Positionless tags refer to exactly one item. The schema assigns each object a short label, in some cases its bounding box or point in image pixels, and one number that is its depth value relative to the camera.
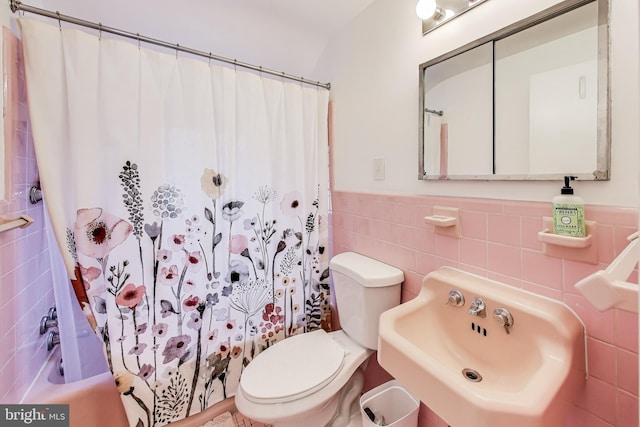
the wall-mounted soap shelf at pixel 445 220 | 1.02
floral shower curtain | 1.05
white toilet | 1.05
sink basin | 0.58
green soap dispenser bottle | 0.70
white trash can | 1.19
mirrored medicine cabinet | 0.71
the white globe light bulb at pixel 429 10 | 1.03
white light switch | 1.36
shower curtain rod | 0.97
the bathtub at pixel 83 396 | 1.11
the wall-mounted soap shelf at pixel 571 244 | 0.69
